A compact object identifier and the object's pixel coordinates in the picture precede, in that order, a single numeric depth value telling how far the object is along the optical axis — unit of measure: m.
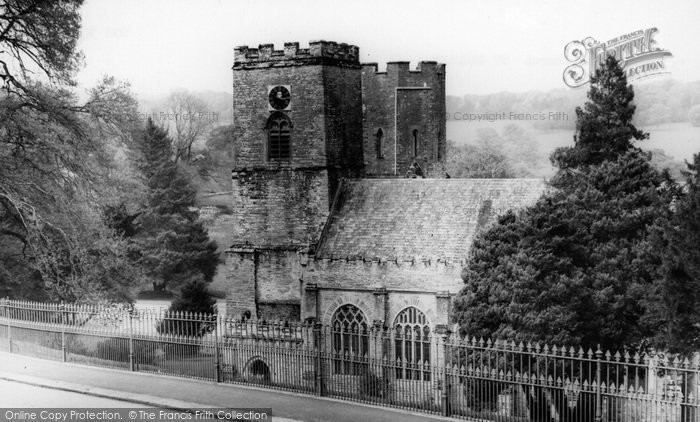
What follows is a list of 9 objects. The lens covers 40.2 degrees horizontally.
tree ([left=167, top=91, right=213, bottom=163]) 84.06
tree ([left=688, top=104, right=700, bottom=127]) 91.19
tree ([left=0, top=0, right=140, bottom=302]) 29.25
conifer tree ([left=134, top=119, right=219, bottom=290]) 62.72
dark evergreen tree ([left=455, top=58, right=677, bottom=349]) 27.94
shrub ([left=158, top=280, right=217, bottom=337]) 45.62
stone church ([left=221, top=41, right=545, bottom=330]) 35.94
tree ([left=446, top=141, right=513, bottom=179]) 68.50
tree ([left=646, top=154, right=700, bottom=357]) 23.30
